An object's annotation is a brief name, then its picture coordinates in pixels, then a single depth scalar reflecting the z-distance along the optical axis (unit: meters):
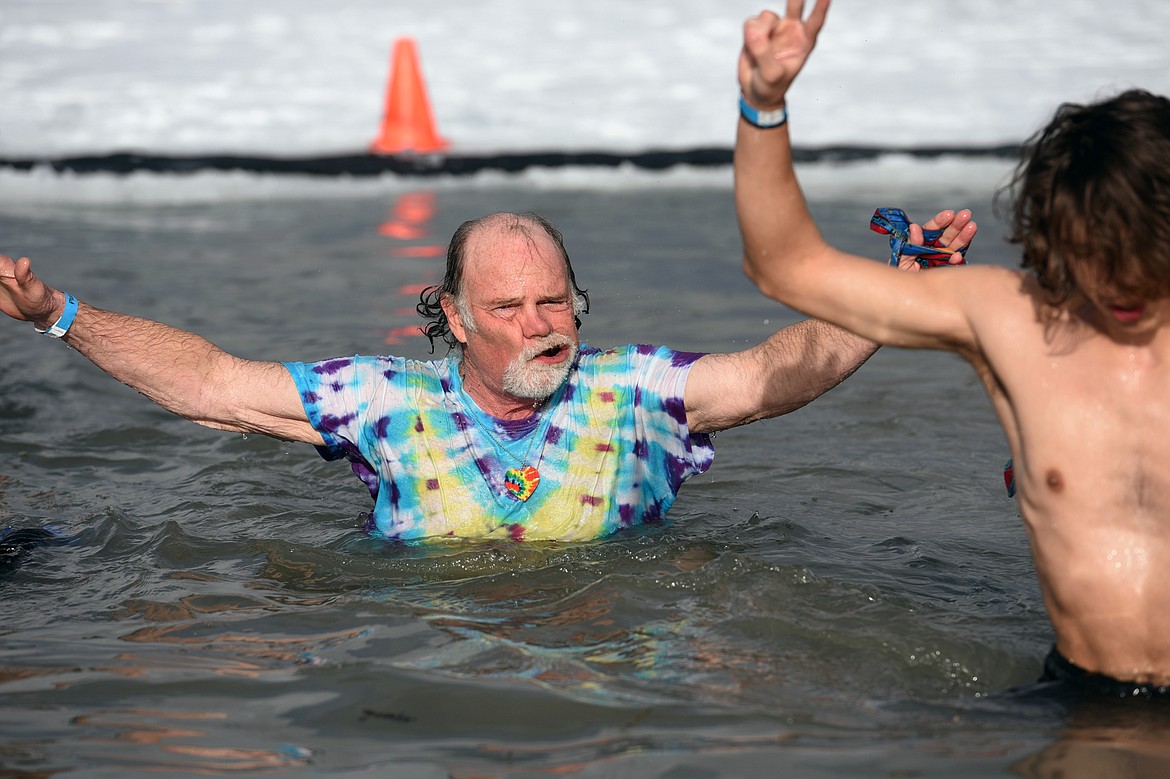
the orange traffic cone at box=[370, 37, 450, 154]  12.20
